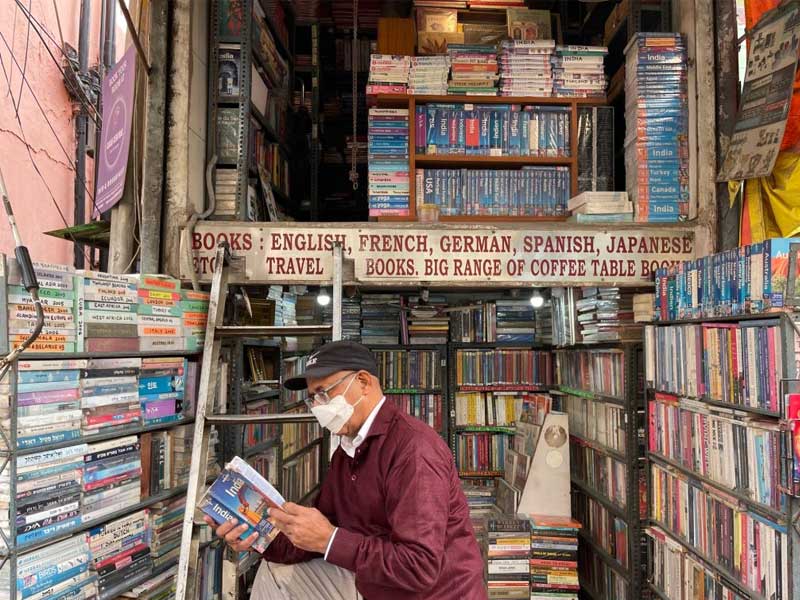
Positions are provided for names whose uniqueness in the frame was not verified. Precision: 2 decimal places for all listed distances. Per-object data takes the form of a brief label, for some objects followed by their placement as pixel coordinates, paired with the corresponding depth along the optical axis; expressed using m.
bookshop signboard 2.92
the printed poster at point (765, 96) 2.53
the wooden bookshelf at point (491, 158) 3.78
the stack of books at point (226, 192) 3.12
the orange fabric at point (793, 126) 2.51
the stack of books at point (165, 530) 2.36
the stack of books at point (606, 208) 3.18
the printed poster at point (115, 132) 3.12
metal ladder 2.23
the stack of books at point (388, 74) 3.77
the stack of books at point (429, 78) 3.78
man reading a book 1.44
